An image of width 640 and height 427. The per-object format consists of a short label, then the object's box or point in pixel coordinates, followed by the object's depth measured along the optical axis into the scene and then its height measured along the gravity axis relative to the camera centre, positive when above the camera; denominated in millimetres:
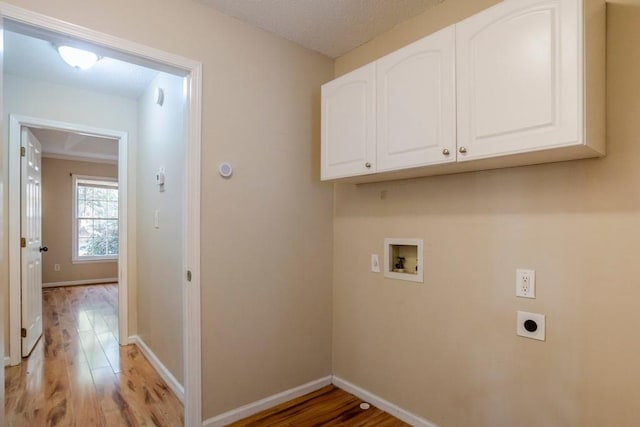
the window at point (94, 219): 6777 -114
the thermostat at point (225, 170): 2047 +260
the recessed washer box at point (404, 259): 2062 -295
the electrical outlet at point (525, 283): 1587 -331
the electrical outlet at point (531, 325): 1559 -523
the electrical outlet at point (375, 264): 2304 -344
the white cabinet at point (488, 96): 1240 +508
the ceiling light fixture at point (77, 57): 2361 +1090
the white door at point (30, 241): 3035 -263
